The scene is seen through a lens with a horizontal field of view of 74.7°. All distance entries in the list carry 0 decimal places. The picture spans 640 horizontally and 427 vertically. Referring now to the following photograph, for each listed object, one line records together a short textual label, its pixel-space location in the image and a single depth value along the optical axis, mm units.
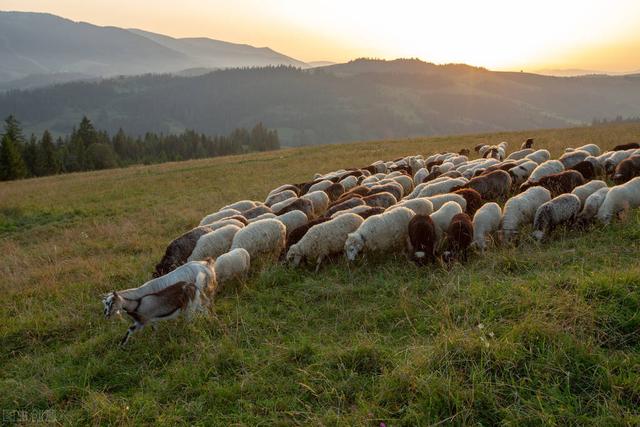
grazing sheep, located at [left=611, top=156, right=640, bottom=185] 12273
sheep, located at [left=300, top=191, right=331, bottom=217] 15812
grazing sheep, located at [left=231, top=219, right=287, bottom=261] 10773
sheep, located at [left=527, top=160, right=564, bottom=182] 13562
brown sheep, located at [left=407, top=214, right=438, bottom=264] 8781
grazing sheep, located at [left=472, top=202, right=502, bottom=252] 9312
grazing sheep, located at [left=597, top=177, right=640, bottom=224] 9484
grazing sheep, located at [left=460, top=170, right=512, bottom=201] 13172
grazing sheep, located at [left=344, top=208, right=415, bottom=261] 9586
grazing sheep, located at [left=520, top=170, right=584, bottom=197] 11883
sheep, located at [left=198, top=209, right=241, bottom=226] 14392
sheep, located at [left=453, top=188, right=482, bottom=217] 11930
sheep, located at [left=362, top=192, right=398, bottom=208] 13679
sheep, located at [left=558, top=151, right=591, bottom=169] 15266
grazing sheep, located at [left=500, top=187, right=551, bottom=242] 9719
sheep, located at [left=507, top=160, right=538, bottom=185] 14505
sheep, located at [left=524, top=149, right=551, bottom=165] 17766
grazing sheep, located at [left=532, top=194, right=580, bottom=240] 9422
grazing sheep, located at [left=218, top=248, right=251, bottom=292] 9250
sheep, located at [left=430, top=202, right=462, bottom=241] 10109
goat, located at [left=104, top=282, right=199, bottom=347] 7215
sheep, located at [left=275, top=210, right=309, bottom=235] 12766
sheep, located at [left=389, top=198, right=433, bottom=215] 11492
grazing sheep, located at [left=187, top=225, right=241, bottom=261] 10870
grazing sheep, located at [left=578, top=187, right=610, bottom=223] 9758
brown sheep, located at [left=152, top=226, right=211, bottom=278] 10598
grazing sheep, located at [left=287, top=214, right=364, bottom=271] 10047
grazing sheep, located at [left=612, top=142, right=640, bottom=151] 16569
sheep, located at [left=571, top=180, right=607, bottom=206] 10977
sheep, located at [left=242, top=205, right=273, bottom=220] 14531
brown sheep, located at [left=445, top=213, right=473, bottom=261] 8828
